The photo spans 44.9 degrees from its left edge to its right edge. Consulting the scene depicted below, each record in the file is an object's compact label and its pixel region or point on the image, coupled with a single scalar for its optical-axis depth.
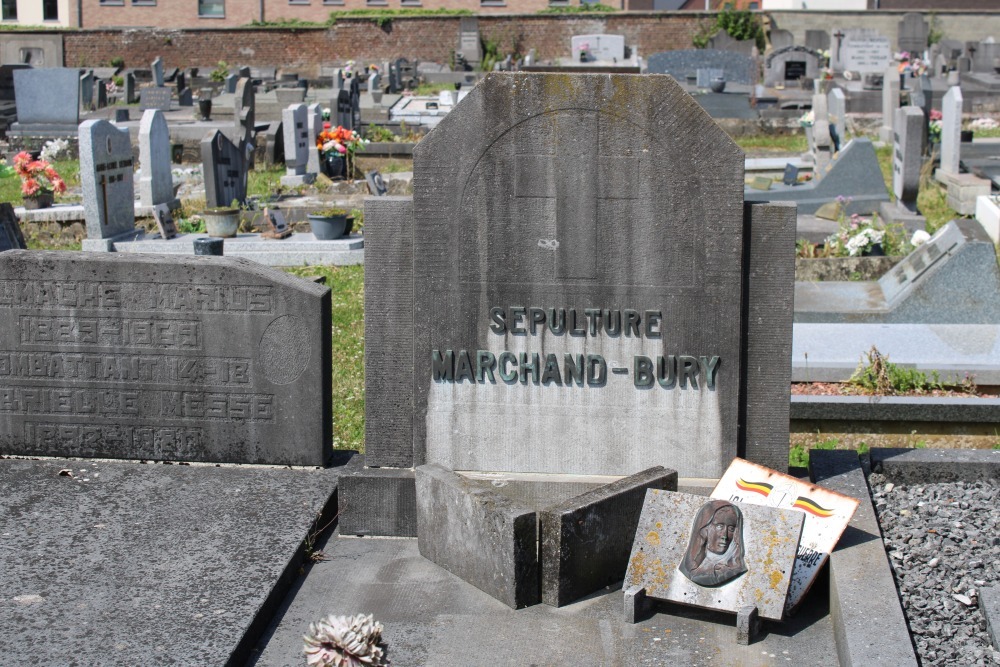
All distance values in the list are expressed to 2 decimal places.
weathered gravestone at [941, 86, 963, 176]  16.75
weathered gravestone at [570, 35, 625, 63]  35.47
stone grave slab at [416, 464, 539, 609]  4.72
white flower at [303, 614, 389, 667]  4.13
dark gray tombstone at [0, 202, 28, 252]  11.22
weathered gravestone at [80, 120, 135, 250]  12.89
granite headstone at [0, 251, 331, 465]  5.68
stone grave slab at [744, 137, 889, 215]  14.22
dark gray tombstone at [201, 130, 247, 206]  14.76
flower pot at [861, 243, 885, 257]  11.35
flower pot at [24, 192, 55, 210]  14.96
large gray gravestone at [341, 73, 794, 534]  5.15
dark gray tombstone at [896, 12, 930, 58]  39.94
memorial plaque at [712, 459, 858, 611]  4.76
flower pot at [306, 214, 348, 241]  13.08
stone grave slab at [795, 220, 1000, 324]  8.70
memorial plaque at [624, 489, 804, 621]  4.51
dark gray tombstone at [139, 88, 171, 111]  28.55
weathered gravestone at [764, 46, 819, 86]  33.09
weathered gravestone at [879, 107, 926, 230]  14.05
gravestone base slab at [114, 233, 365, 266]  12.91
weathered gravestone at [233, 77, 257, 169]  17.94
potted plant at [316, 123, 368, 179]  17.48
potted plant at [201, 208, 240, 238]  13.51
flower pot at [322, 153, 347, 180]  17.64
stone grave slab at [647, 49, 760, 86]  30.88
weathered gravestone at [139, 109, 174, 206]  14.41
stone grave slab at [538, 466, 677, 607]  4.73
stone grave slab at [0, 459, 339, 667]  4.31
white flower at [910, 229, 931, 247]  11.39
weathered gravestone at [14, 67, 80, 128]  23.47
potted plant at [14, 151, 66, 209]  14.88
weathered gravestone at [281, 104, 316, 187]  17.34
